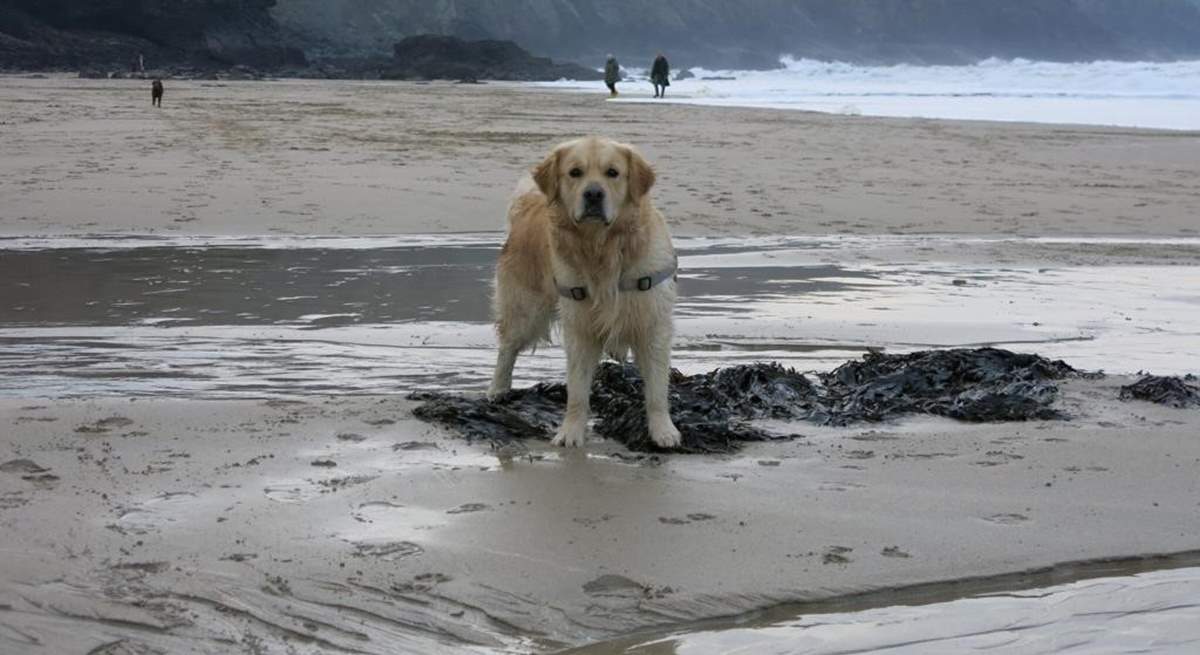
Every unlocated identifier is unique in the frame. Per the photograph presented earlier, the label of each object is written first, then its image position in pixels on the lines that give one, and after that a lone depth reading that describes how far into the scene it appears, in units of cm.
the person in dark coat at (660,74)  3828
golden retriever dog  524
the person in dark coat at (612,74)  3916
